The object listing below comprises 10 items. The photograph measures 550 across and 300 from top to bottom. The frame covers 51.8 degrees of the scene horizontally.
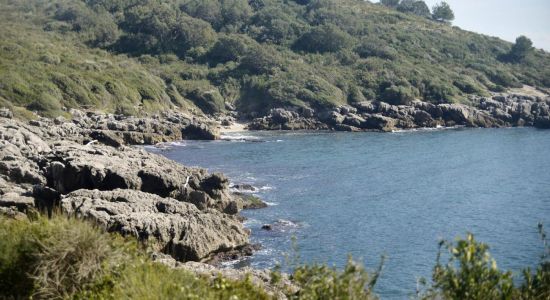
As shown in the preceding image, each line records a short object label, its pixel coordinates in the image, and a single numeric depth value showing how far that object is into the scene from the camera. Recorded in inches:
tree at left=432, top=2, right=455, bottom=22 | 7662.4
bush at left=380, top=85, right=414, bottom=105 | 4377.5
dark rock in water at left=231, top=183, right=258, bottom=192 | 1990.7
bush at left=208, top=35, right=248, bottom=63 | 5068.9
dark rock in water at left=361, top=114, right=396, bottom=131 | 3905.0
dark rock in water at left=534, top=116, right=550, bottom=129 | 4116.6
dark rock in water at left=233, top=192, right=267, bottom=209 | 1759.2
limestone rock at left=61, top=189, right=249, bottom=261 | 1147.3
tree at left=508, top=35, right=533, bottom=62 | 6038.4
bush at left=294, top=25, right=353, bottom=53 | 5487.2
